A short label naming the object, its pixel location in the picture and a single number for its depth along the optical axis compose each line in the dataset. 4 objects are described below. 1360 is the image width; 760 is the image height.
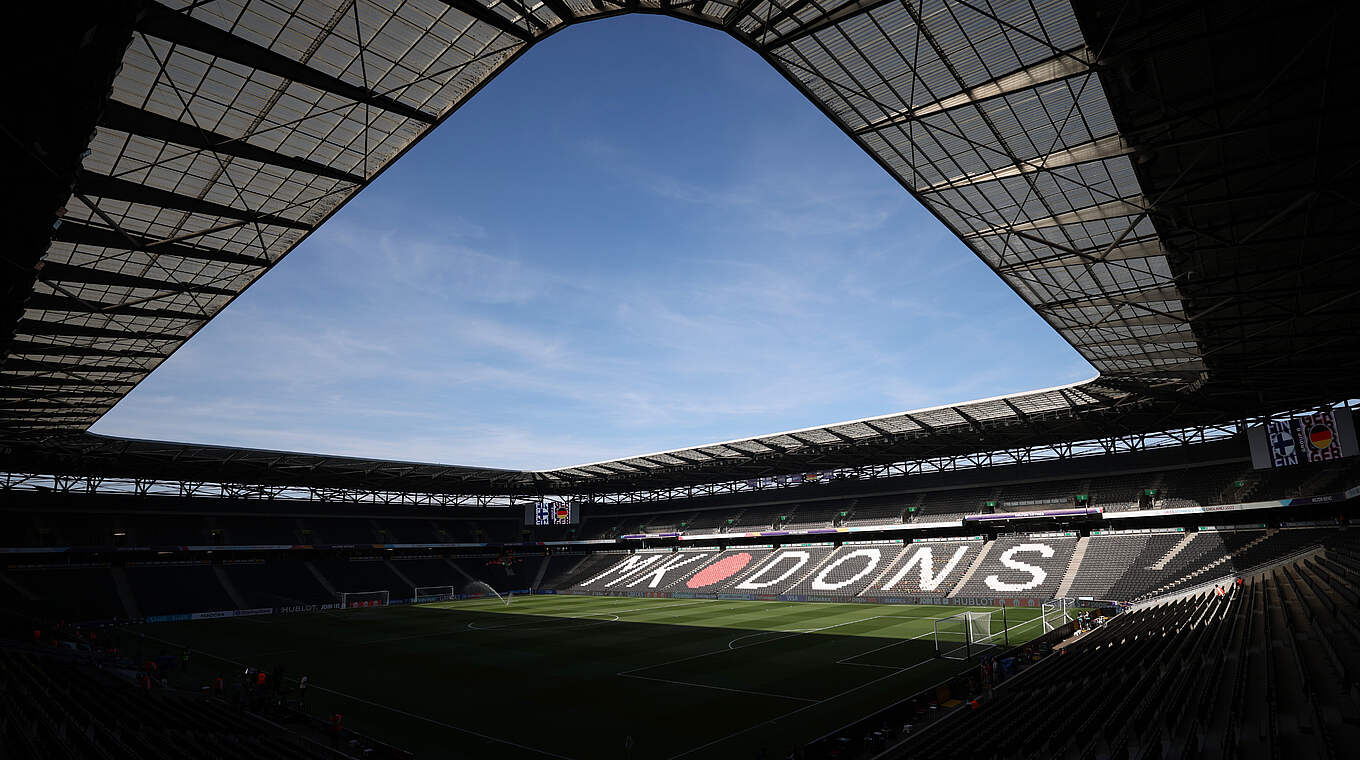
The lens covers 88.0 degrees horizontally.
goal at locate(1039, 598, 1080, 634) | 38.94
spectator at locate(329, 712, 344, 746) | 21.27
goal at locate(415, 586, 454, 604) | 70.50
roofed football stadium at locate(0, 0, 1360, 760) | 14.74
